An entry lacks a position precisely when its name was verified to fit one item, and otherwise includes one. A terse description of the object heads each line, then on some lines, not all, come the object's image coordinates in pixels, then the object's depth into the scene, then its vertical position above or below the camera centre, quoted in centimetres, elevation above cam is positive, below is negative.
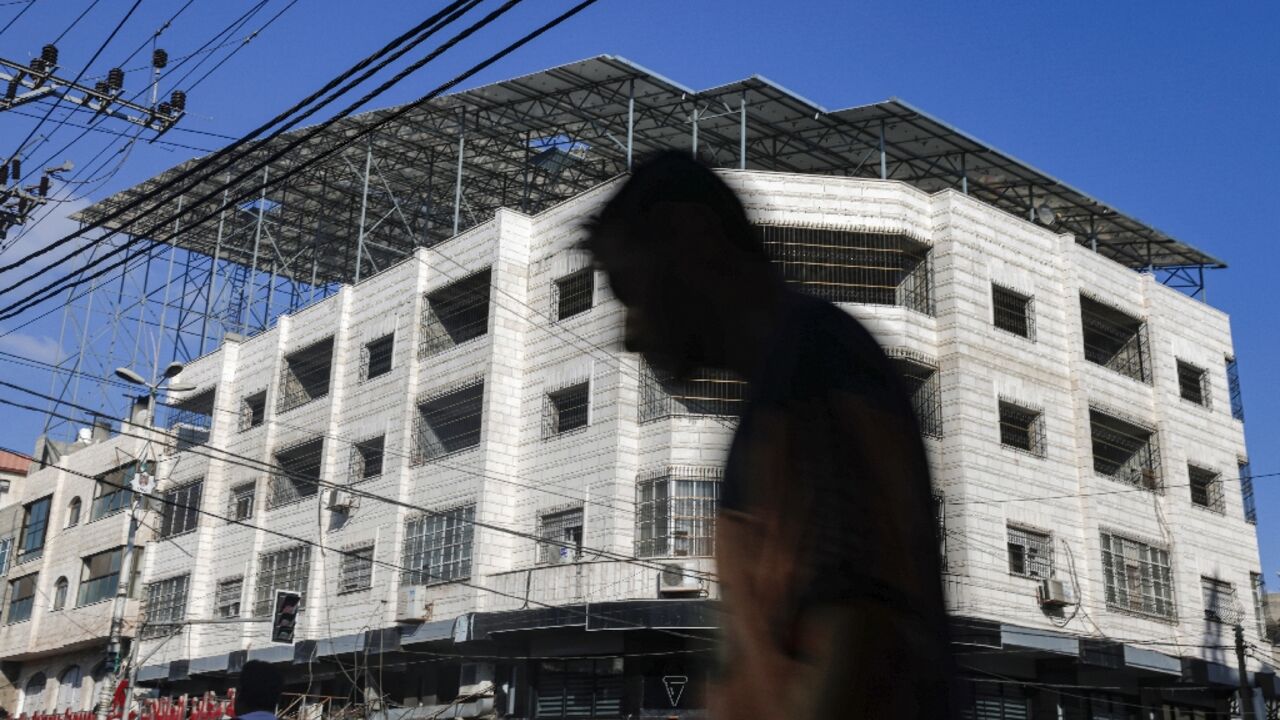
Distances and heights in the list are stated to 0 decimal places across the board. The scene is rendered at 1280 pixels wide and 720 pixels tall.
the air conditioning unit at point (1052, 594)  2936 +408
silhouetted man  116 +21
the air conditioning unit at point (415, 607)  3052 +359
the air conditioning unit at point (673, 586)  2631 +362
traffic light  3144 +343
